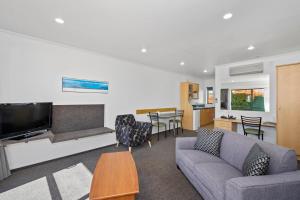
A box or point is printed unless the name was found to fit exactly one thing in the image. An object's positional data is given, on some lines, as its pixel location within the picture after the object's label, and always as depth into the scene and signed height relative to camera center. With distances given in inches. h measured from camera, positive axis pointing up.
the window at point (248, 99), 155.7 +4.2
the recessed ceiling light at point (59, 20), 82.9 +50.2
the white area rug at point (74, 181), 73.9 -50.8
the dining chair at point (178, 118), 210.7 -27.4
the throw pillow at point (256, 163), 53.3 -25.1
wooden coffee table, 53.7 -36.3
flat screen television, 87.5 -12.9
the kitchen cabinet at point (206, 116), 256.4 -27.1
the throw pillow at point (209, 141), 89.0 -27.0
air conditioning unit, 154.5 +40.1
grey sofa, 45.8 -30.8
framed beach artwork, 124.9 +15.5
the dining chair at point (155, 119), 184.1 -25.0
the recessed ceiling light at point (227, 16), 75.4 +49.3
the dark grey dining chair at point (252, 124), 128.9 -21.4
